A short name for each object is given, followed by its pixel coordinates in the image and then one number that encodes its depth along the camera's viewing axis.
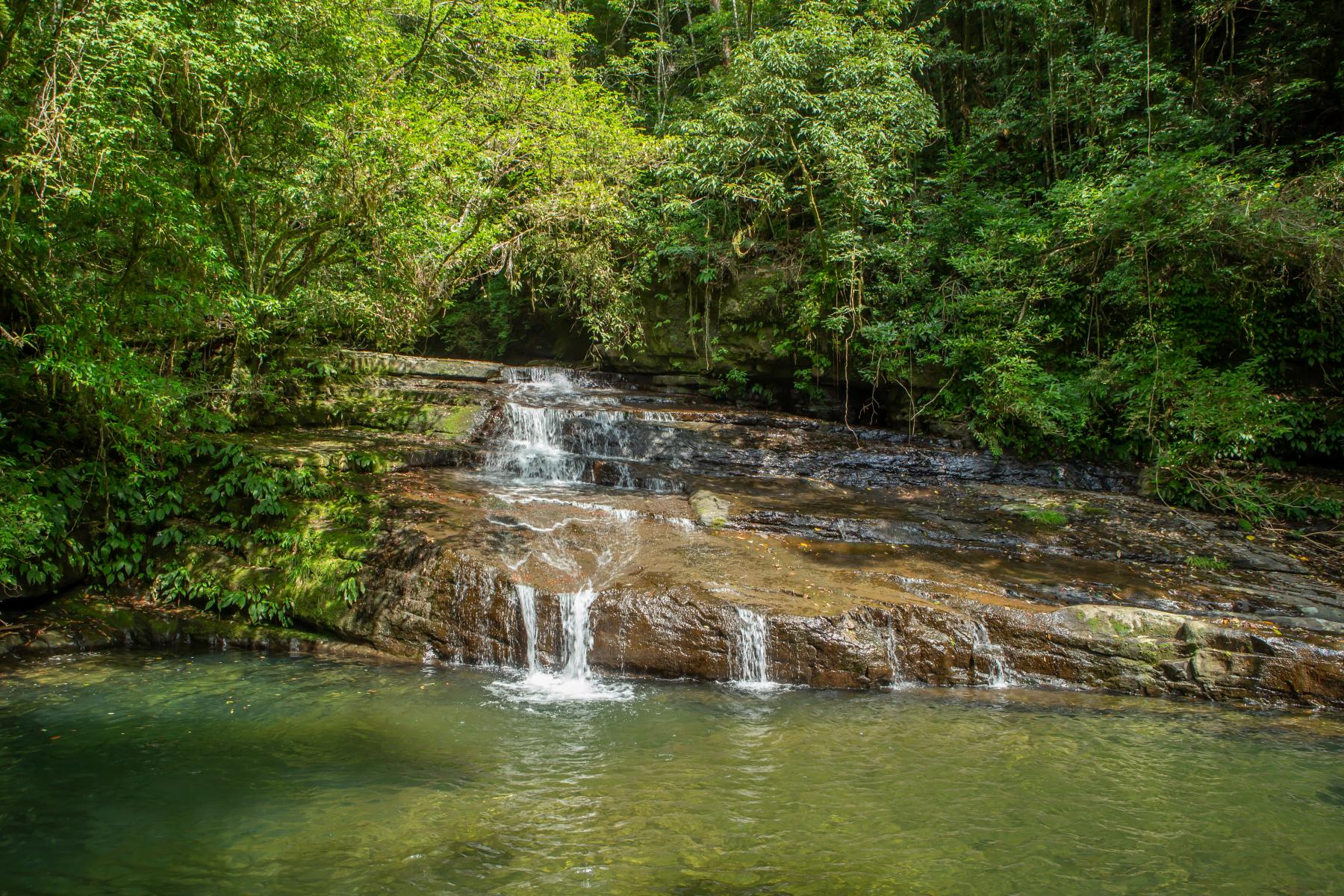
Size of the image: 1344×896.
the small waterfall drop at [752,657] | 6.77
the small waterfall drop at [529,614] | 6.97
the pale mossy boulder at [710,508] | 8.92
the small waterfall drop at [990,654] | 6.68
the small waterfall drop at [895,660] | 6.70
